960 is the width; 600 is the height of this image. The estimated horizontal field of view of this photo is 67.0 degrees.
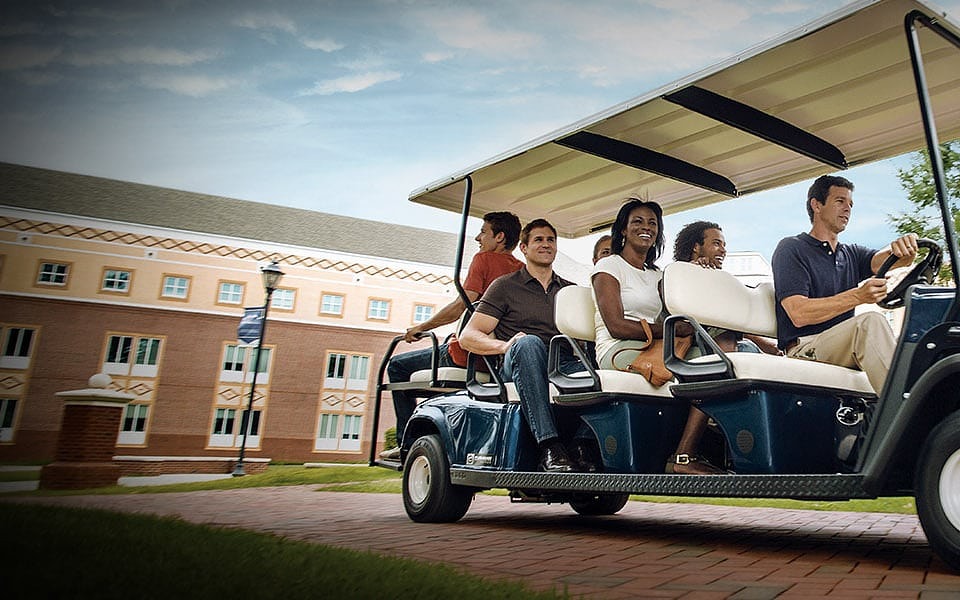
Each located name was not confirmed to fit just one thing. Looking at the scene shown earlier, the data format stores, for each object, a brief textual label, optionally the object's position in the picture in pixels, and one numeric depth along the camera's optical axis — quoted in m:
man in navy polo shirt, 3.32
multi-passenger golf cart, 2.91
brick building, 27.88
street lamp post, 14.30
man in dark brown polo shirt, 4.45
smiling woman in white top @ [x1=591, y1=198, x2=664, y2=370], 4.35
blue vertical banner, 14.80
